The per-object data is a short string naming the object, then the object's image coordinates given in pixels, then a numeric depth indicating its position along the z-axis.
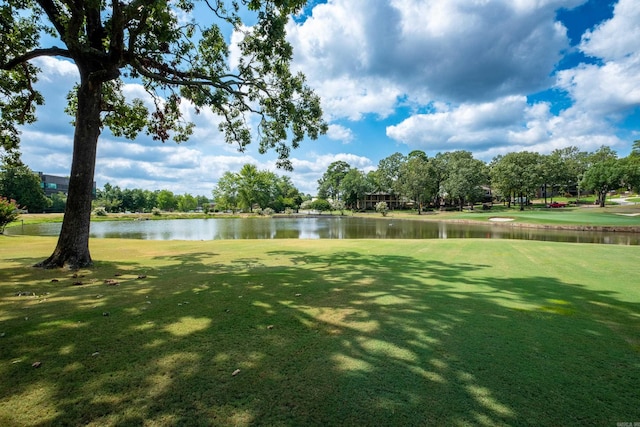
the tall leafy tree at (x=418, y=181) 68.31
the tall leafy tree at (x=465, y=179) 65.94
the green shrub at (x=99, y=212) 66.31
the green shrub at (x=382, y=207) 70.75
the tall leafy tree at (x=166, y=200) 106.29
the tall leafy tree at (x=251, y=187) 81.81
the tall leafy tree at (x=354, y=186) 86.88
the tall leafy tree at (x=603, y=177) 55.47
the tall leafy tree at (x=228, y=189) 83.50
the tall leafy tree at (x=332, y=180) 101.51
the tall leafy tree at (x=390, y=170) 87.50
